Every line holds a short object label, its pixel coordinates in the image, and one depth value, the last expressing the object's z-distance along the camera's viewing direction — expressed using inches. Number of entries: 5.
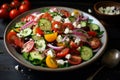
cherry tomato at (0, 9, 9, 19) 47.6
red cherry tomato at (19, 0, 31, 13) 48.7
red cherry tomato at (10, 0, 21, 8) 50.3
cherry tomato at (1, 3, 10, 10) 49.1
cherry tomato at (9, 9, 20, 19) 47.4
